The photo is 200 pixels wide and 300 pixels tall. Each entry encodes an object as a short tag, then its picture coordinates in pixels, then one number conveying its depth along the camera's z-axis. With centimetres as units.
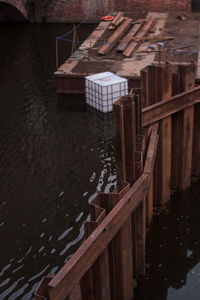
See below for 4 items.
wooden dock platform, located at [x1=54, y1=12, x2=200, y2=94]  2164
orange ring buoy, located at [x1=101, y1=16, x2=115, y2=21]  3000
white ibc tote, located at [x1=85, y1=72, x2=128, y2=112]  1948
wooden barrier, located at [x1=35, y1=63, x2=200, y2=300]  768
